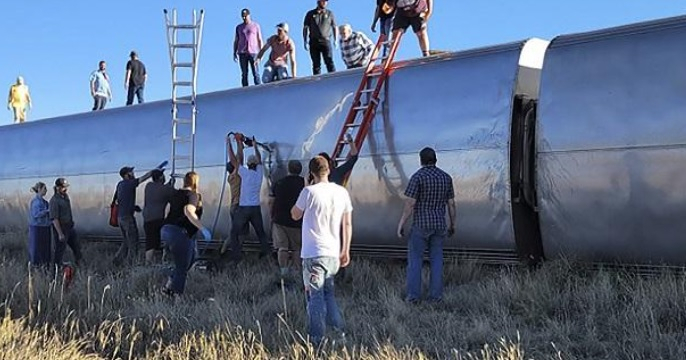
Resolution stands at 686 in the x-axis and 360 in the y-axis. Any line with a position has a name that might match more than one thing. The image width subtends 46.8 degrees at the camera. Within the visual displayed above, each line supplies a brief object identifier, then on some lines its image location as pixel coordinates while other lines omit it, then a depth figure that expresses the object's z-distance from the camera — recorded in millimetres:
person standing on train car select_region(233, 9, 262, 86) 13438
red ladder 9273
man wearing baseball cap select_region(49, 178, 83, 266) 11312
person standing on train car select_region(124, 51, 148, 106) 15859
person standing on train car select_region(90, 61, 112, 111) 16641
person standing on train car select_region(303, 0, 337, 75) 12461
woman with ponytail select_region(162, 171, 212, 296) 8586
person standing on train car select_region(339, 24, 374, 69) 11758
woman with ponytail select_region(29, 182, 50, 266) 11586
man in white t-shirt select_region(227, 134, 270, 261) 10273
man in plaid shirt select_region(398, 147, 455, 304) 7723
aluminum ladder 11461
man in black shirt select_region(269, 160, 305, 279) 9164
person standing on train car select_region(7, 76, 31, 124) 18531
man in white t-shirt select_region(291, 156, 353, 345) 6219
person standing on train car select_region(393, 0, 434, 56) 9883
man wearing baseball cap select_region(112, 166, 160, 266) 11695
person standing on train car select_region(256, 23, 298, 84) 12555
